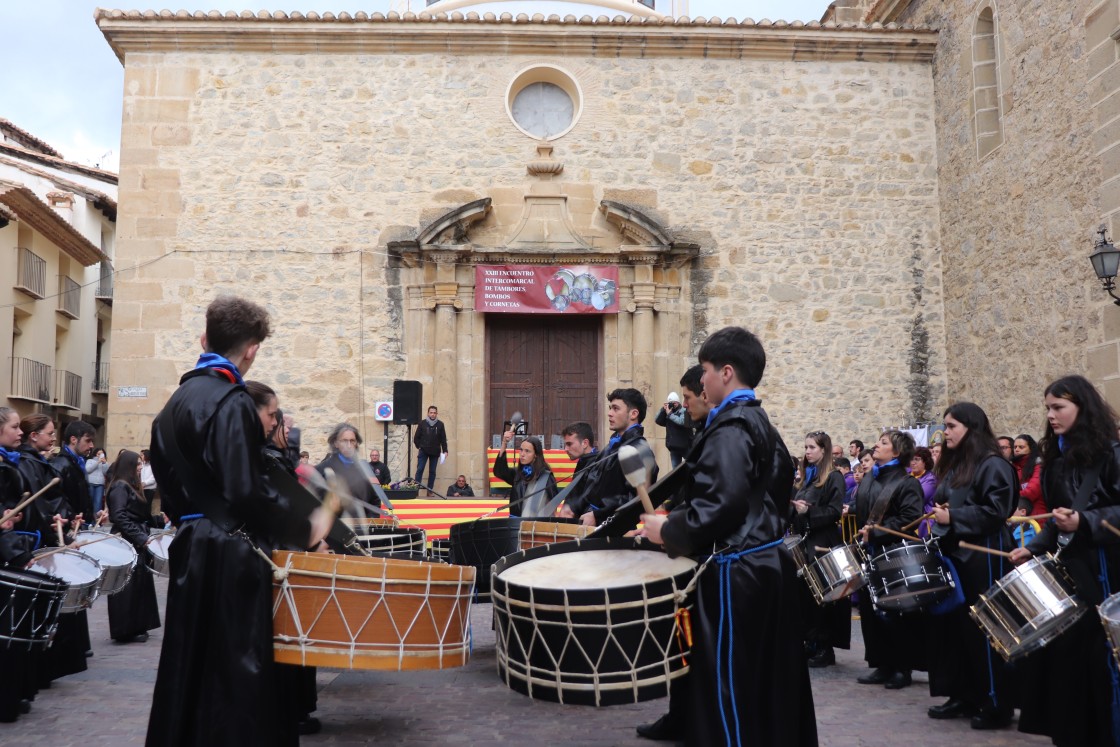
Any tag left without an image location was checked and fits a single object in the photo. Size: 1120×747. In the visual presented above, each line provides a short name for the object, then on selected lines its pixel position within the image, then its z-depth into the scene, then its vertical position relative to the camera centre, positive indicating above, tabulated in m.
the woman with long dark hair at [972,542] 5.52 -0.49
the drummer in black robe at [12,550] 5.69 -0.52
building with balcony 22.56 +4.28
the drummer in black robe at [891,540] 6.57 -0.55
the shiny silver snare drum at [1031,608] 4.49 -0.67
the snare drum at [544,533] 6.09 -0.45
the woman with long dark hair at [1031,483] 8.11 -0.24
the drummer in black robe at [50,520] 6.31 -0.40
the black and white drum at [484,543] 6.47 -0.55
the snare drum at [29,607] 5.33 -0.78
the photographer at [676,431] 10.62 +0.24
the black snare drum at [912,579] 5.66 -0.68
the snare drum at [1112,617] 3.93 -0.62
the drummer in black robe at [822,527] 7.66 -0.54
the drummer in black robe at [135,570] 8.45 -0.89
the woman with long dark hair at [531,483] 7.88 -0.22
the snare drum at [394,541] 6.57 -0.56
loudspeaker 15.18 +0.76
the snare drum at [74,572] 5.95 -0.67
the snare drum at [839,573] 6.32 -0.72
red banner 16.23 +2.55
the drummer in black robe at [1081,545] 4.66 -0.42
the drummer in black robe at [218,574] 3.55 -0.41
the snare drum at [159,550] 8.16 -0.73
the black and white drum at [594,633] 3.64 -0.62
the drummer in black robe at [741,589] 3.75 -0.50
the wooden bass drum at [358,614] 3.72 -0.57
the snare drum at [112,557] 6.80 -0.66
